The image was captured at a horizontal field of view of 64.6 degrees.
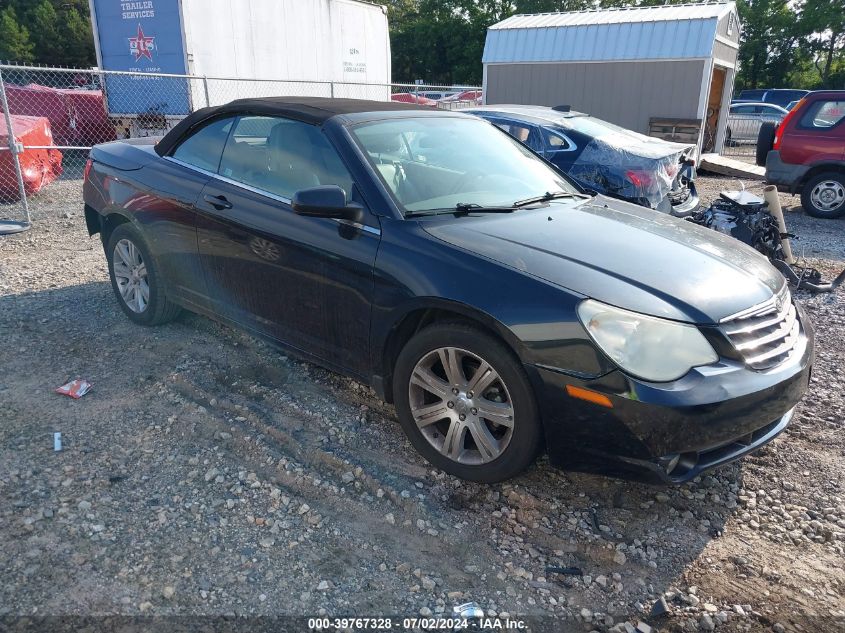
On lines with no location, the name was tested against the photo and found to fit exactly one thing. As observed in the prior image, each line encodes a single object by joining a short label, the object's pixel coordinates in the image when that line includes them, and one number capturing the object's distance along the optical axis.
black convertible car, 2.69
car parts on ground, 6.51
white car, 22.74
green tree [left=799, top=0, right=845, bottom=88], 38.41
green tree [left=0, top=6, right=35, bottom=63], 36.06
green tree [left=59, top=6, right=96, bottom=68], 38.19
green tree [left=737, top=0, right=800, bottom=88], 40.08
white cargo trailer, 12.62
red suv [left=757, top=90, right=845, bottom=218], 10.05
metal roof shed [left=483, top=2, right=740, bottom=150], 14.43
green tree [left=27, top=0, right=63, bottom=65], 37.88
